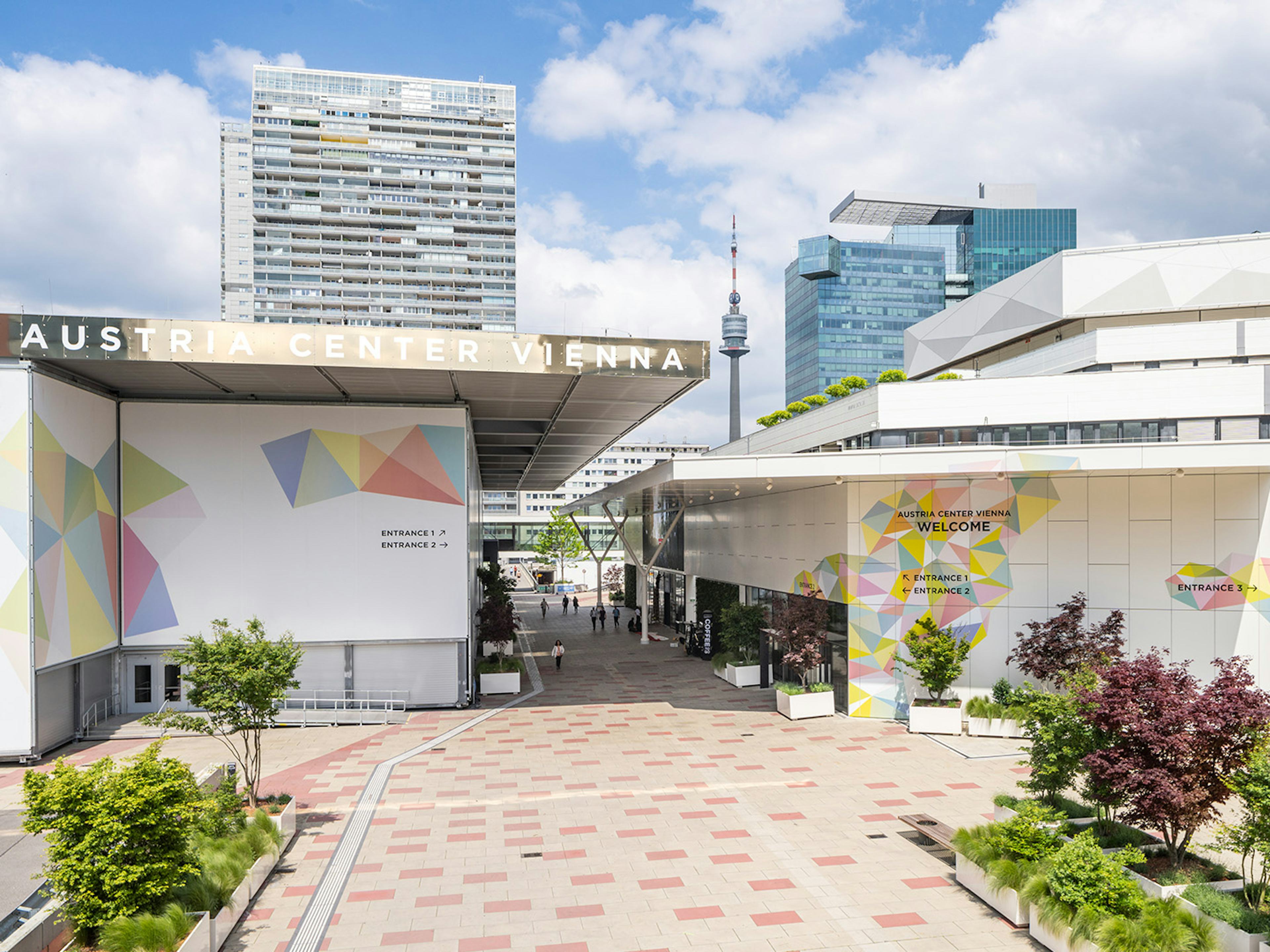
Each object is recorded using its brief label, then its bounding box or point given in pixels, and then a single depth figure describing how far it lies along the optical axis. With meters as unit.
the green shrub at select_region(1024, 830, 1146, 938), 8.82
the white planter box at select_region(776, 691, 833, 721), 21.38
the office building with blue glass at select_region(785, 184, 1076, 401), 134.00
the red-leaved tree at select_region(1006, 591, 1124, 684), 18.62
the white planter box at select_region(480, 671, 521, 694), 25.14
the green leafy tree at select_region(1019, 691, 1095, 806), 11.28
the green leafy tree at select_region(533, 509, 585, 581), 79.25
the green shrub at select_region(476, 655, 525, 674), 25.72
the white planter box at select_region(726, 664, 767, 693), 26.73
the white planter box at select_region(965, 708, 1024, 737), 19.14
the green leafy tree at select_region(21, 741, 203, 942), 8.56
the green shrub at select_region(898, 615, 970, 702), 19.47
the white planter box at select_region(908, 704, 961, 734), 19.45
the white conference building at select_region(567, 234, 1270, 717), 18.95
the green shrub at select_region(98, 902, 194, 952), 8.35
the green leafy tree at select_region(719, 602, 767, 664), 27.31
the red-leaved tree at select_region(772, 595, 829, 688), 22.05
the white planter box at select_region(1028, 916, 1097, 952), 8.83
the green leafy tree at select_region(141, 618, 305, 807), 12.62
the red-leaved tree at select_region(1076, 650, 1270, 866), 9.61
